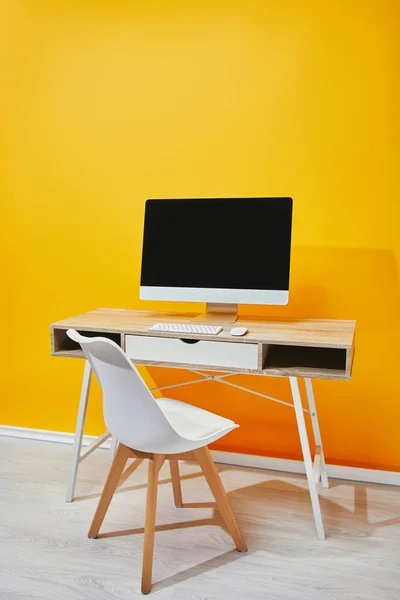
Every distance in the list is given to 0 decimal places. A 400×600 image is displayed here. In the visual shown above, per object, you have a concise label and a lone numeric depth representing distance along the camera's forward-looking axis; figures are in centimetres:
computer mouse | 195
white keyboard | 197
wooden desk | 192
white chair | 165
